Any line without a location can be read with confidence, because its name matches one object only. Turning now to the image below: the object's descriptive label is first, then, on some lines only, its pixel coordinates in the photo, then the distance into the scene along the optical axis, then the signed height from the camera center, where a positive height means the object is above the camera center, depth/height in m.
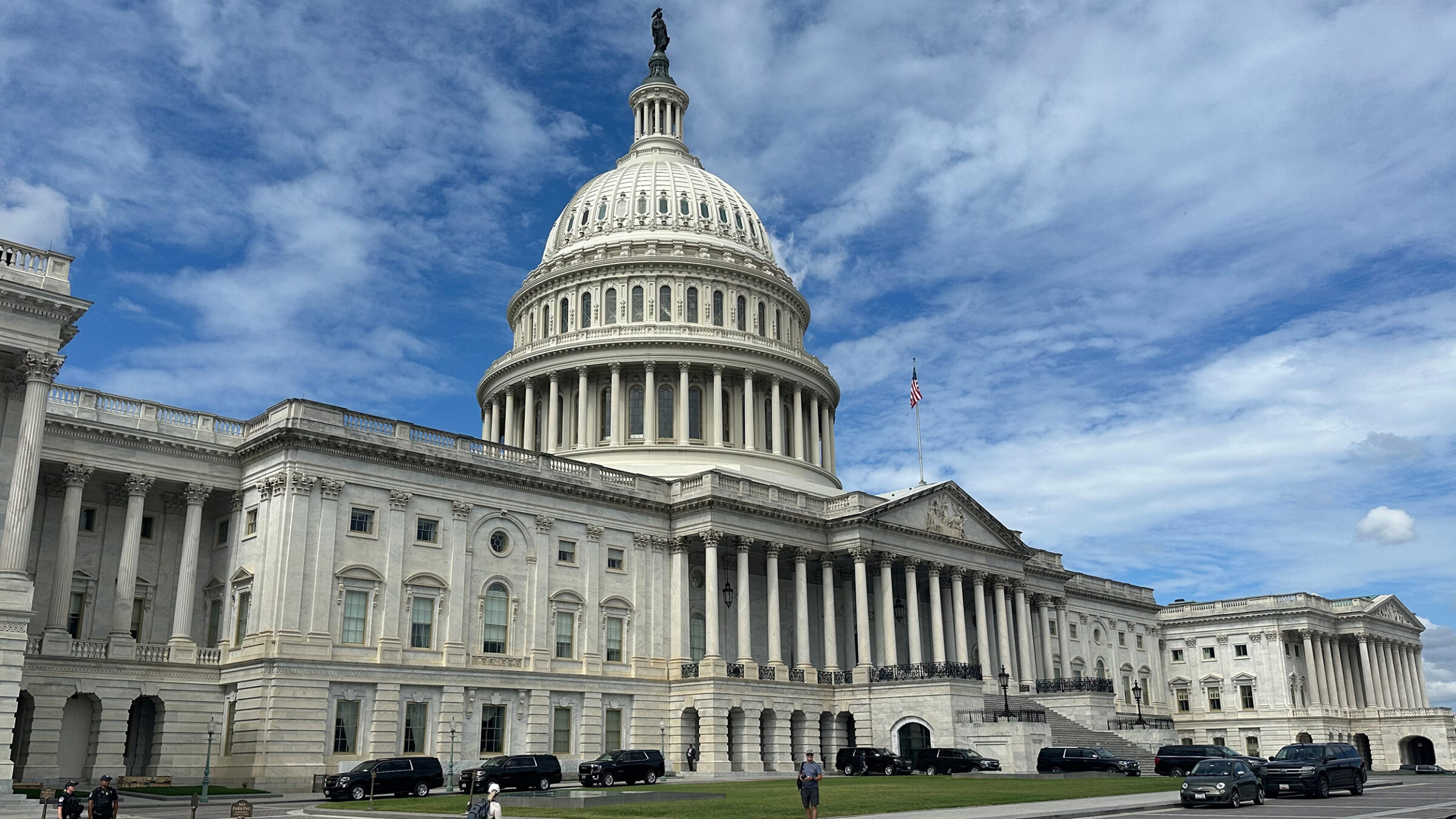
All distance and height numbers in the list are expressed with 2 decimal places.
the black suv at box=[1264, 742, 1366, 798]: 41.06 -0.95
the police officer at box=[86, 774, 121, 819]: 26.67 -1.12
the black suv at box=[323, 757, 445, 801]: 41.91 -1.07
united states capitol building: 50.41 +8.99
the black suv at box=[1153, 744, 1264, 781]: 54.00 -0.65
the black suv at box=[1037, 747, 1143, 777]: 56.56 -0.87
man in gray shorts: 29.44 -0.98
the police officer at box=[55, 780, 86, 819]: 26.58 -1.17
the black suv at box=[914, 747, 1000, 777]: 57.69 -0.81
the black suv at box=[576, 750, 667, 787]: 49.62 -0.92
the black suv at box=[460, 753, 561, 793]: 45.56 -0.96
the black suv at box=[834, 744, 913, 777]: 58.16 -0.83
